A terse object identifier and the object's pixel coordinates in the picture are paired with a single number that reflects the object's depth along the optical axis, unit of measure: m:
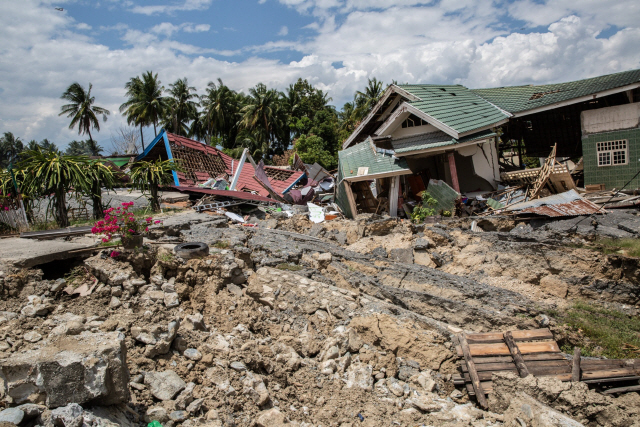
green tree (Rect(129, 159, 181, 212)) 12.29
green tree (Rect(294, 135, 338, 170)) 30.39
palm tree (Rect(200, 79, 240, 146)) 40.25
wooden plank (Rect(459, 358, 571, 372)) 5.41
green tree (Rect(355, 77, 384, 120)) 38.67
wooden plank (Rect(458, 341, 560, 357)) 5.62
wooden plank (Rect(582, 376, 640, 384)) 5.25
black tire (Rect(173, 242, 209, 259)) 6.41
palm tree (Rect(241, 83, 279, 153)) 39.00
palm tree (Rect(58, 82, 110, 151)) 39.44
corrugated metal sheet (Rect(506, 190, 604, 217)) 11.21
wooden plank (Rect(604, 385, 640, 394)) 5.15
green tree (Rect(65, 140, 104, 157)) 72.44
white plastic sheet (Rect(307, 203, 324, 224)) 15.20
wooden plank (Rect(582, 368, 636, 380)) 5.29
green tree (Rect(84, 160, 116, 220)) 9.34
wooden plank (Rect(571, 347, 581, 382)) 5.27
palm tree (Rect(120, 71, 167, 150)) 38.31
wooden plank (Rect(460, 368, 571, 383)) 5.27
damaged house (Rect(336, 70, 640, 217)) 14.84
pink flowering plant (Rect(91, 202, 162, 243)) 5.96
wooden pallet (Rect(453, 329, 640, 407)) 5.26
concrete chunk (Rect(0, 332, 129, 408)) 2.93
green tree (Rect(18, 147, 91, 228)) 8.47
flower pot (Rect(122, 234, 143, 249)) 6.03
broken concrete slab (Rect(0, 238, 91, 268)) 5.49
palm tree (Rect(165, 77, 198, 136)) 40.53
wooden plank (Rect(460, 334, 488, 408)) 4.99
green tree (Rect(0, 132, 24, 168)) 63.31
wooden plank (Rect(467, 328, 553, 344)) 5.82
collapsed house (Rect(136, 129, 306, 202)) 16.34
